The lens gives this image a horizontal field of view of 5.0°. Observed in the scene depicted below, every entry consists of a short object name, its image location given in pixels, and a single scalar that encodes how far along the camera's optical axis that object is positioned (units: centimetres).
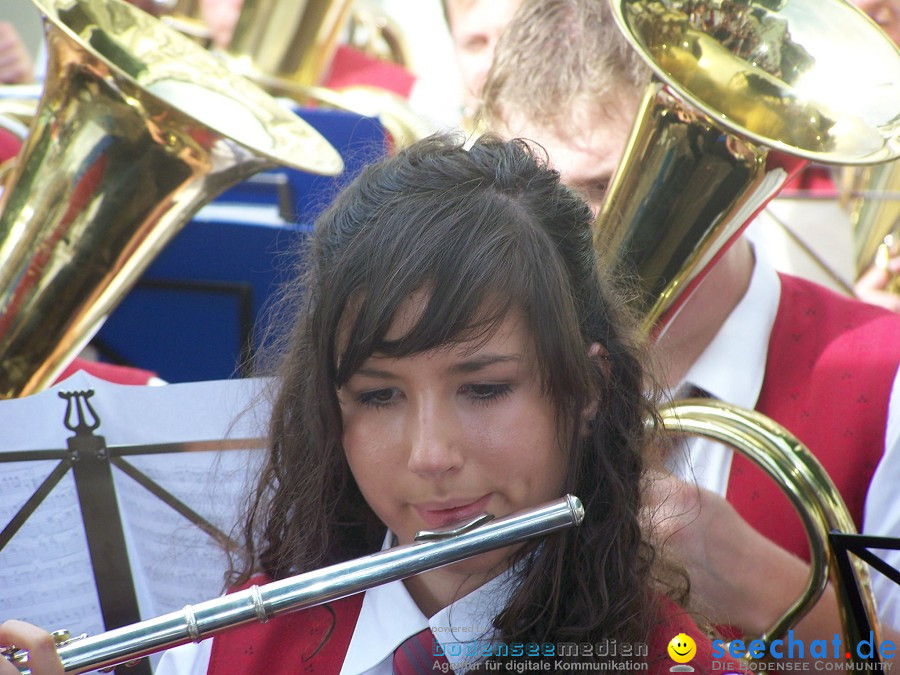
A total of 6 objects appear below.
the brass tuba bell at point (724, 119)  668
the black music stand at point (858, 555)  647
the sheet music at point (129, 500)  657
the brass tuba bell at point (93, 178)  679
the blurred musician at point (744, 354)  668
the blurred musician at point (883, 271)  818
